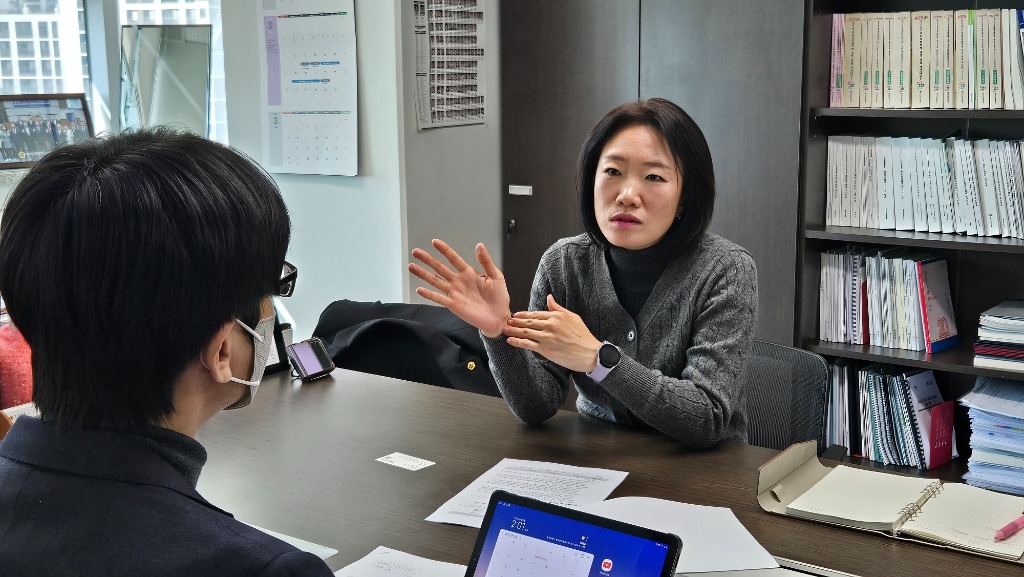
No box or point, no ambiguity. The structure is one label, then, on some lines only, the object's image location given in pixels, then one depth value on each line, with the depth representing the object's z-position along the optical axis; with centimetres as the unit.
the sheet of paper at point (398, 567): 132
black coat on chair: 261
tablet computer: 110
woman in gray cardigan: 178
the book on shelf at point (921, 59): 306
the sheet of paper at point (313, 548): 138
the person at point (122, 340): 80
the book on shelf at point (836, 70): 320
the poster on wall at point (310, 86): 348
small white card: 171
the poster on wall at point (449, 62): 355
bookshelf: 311
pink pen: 139
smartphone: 221
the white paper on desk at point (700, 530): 133
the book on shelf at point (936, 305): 314
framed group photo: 331
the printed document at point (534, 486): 150
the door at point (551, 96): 357
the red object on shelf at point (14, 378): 228
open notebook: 140
